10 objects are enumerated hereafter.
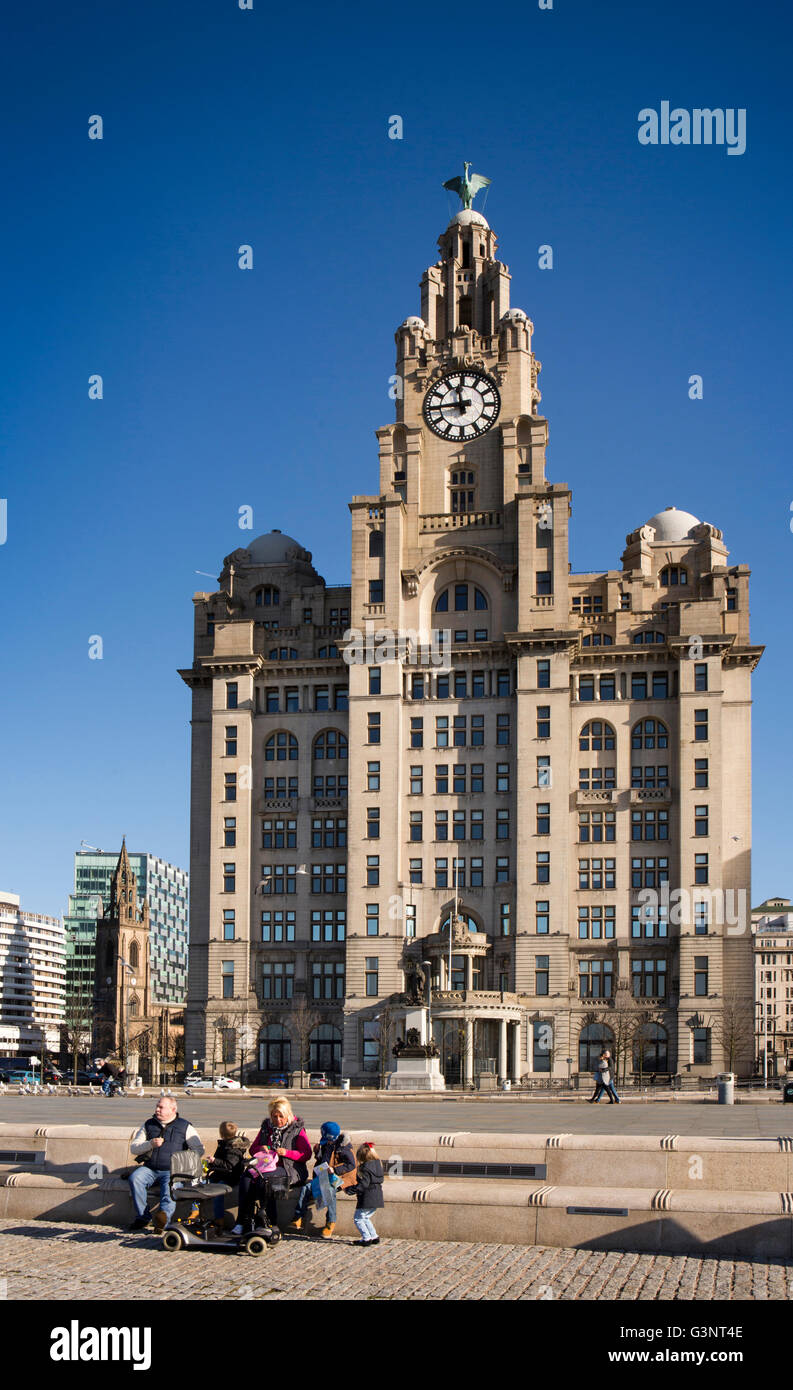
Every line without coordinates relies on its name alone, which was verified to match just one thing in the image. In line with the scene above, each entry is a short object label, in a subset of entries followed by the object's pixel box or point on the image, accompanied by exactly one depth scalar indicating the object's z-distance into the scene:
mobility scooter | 21.86
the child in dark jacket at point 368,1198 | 22.66
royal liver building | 109.38
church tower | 194.12
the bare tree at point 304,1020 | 112.75
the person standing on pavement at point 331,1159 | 23.20
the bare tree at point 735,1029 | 105.38
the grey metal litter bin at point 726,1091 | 69.62
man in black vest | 23.11
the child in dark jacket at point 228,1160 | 23.39
